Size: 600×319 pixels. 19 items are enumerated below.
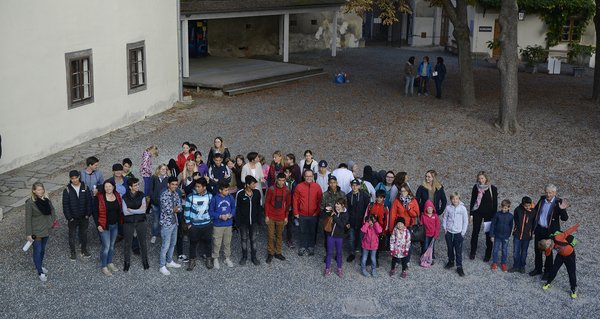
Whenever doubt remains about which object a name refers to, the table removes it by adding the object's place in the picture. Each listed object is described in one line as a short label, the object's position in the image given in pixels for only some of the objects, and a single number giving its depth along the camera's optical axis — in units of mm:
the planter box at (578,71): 31625
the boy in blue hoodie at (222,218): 11898
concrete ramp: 26706
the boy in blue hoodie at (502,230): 12086
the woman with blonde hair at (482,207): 12648
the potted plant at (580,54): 35031
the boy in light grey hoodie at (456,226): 12094
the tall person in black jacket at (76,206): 11961
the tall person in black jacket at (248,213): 12164
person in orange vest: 11344
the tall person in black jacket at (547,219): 11930
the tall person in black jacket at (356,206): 12336
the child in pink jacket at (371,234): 11945
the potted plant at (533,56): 32656
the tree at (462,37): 24406
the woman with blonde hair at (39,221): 11430
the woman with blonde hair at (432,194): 12688
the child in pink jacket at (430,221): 12242
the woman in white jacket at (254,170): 13570
